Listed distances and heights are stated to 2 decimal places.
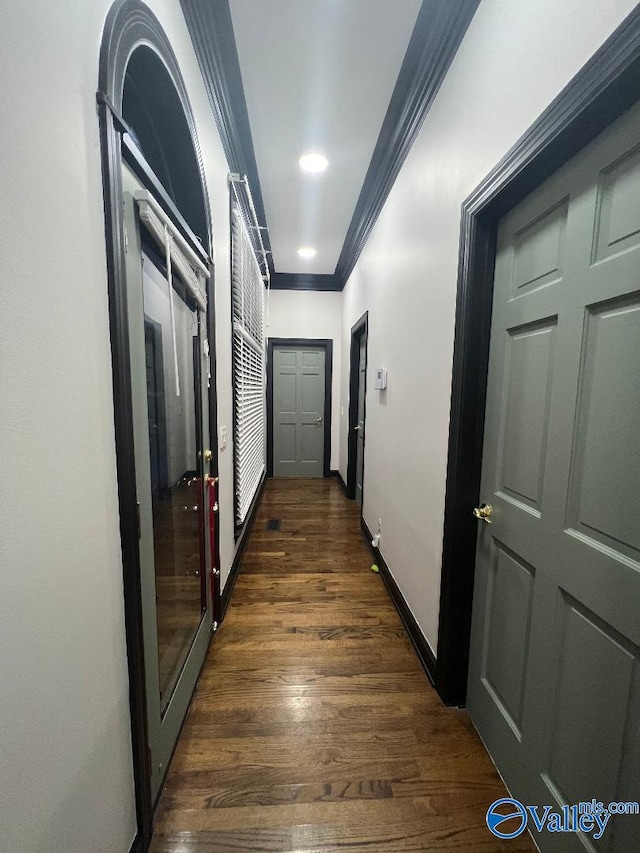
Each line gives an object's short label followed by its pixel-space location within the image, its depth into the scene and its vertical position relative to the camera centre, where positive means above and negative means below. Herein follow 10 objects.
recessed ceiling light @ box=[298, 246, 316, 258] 3.79 +1.77
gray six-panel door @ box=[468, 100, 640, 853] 0.75 -0.26
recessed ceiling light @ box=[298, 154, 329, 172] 2.28 +1.73
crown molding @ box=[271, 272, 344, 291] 4.55 +1.67
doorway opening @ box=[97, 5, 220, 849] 0.81 +0.06
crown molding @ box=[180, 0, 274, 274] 1.32 +1.59
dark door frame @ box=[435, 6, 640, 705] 0.87 +0.23
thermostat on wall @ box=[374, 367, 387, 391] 2.45 +0.15
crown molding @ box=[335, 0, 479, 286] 1.27 +1.55
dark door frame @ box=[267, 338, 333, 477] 4.72 +0.35
